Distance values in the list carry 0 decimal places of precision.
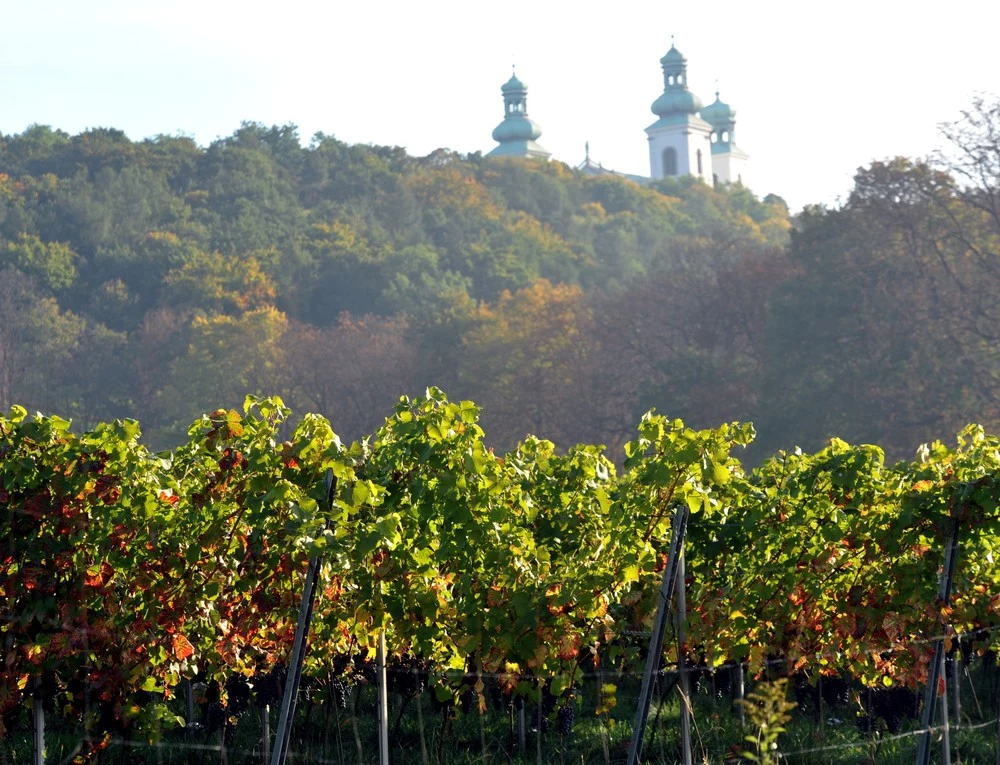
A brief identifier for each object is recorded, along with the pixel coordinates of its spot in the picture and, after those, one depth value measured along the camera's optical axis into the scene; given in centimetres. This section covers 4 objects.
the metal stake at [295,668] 1078
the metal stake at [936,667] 1217
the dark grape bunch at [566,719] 1399
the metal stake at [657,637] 1109
